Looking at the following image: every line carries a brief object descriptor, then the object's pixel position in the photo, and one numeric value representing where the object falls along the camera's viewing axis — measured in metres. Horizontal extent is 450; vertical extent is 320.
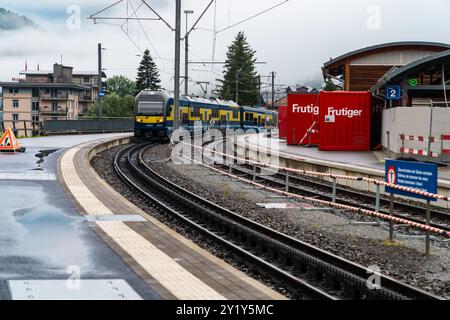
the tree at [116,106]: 109.94
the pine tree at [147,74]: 116.94
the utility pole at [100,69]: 49.75
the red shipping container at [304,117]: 31.59
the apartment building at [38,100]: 96.94
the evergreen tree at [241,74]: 100.86
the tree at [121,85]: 168.62
